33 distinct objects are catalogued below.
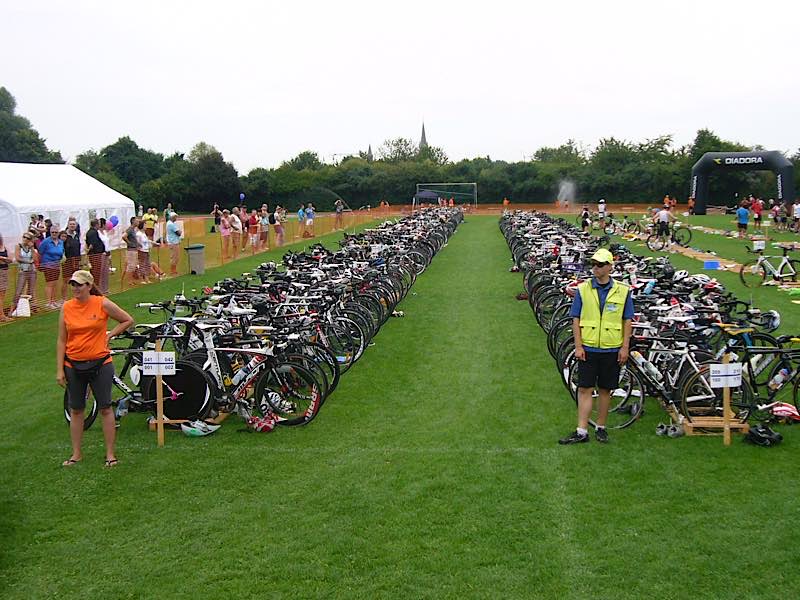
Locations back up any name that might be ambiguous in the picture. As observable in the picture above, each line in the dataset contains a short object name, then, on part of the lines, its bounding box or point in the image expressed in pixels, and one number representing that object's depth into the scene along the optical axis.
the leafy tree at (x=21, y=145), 58.88
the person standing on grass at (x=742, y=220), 26.33
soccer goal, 55.10
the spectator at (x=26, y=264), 12.66
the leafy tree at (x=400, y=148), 93.22
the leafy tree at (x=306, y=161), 80.38
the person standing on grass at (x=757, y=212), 29.05
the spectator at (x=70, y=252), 14.05
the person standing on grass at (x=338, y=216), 35.25
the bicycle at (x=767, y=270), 15.16
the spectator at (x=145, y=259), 16.86
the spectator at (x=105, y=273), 15.01
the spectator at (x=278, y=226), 26.15
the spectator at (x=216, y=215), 27.85
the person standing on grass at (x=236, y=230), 22.45
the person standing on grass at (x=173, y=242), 18.77
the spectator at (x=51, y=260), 13.43
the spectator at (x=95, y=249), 14.80
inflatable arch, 34.29
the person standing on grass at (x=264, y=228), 25.03
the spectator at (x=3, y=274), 12.38
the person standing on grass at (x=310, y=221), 30.69
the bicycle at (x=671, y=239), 23.77
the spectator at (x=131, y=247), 16.53
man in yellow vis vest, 6.23
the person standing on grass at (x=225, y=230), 21.77
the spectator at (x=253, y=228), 24.22
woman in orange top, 5.91
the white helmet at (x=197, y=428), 6.81
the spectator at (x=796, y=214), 28.92
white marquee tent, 22.50
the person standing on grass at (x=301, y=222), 30.12
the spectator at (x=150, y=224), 20.27
